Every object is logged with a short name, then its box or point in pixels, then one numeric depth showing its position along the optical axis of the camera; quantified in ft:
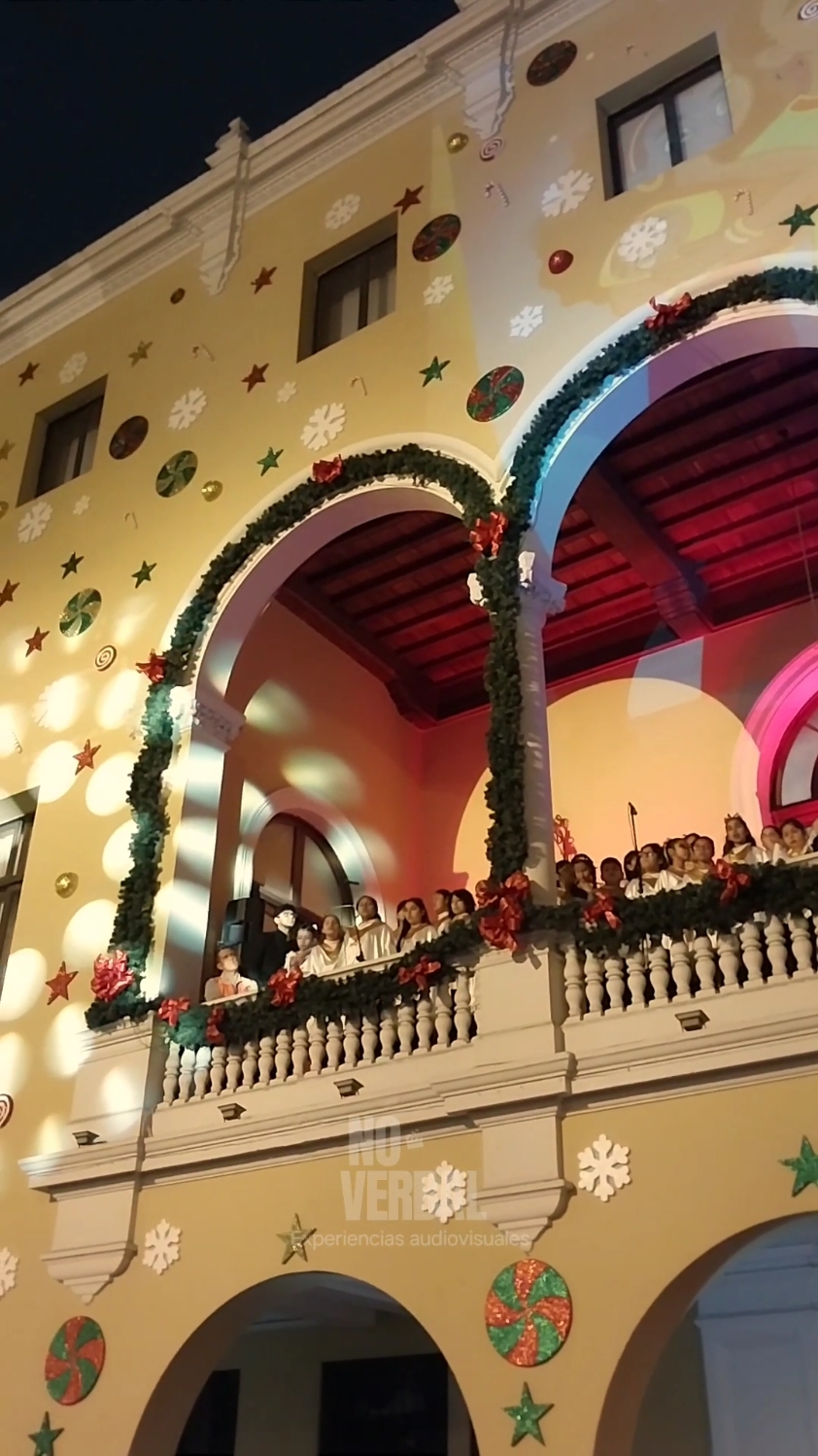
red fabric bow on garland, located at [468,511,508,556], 25.18
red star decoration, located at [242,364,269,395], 32.53
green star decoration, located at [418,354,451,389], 28.63
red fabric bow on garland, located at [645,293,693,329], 24.76
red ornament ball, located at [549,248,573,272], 27.84
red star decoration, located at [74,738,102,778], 30.42
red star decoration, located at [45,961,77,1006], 27.71
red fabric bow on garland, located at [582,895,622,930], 20.94
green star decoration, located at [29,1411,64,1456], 23.02
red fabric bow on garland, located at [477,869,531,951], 21.52
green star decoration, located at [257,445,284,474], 30.73
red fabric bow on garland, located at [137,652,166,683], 29.27
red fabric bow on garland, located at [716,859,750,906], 19.74
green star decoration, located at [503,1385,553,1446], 18.52
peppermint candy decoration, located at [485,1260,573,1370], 18.99
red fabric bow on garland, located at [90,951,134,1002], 26.09
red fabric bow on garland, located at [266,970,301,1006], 24.04
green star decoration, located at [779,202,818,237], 24.32
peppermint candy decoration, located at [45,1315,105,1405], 23.27
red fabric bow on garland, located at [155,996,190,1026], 25.31
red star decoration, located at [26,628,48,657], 33.32
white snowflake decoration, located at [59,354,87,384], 38.09
